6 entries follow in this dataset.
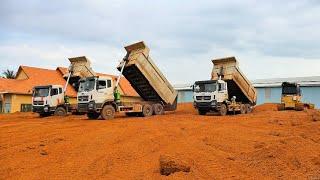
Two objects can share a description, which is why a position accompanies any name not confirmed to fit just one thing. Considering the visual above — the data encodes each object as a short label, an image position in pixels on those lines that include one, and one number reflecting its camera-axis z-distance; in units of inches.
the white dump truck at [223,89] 581.9
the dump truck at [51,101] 652.5
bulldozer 680.6
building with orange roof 938.5
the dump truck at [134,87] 527.8
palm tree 1564.4
